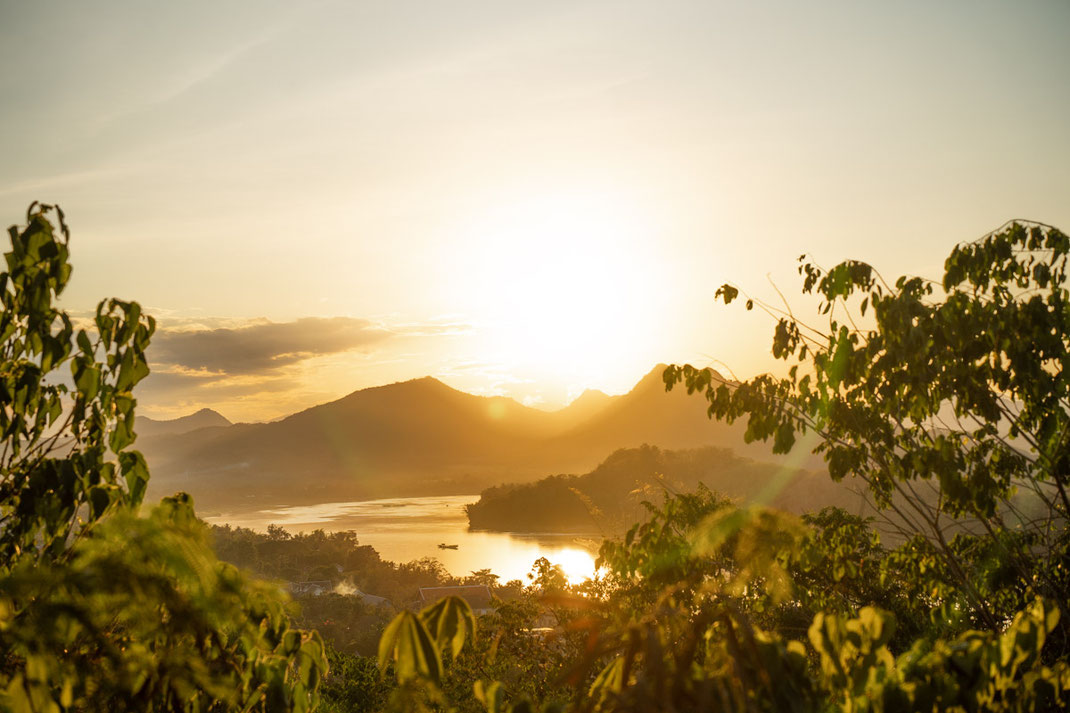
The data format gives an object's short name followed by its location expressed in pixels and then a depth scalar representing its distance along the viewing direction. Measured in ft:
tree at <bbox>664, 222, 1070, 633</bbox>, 12.92
